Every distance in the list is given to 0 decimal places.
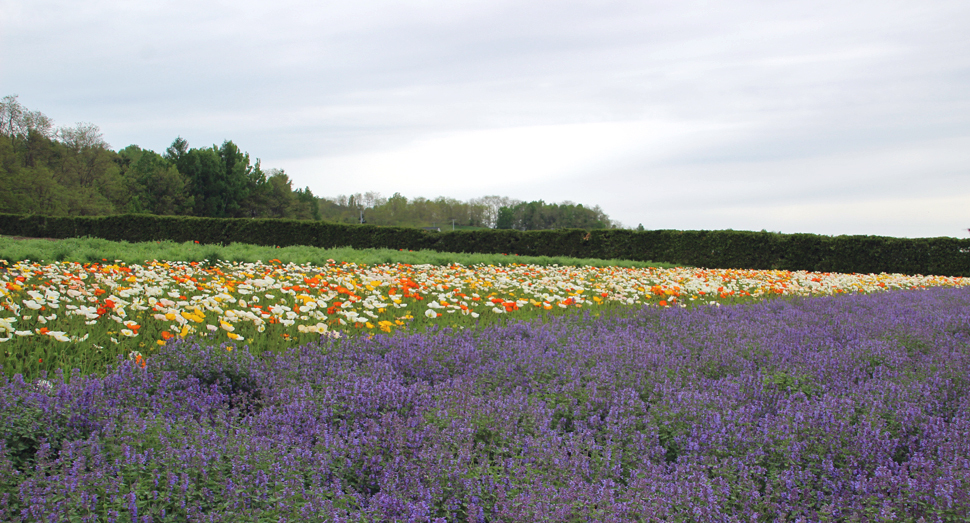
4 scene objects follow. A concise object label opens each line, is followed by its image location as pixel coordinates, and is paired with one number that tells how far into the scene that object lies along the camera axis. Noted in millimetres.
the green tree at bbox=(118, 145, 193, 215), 52438
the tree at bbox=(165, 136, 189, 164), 61931
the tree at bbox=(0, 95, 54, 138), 44469
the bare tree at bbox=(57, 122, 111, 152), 50781
